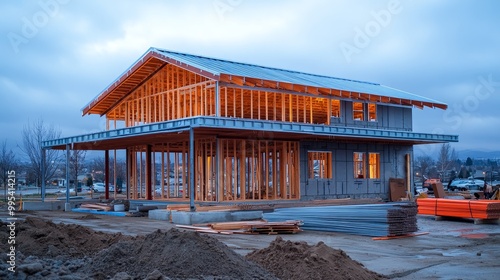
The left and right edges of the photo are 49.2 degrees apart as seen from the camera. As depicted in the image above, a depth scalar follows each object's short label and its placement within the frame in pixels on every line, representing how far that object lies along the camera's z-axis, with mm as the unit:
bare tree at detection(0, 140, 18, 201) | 47569
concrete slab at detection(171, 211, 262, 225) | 20406
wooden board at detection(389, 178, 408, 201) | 32025
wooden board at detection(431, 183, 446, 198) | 29788
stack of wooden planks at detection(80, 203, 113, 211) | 27048
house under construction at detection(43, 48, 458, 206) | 25531
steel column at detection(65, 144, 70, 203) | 28612
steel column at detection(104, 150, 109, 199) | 33906
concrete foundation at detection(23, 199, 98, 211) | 30141
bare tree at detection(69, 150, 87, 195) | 46188
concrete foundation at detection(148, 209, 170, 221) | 22359
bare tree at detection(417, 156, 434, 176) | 105112
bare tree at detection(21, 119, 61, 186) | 42912
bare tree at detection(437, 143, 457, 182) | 74594
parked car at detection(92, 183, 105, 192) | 61641
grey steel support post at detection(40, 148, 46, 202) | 30586
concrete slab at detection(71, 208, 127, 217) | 25281
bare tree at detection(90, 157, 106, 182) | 103188
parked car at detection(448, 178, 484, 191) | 53194
